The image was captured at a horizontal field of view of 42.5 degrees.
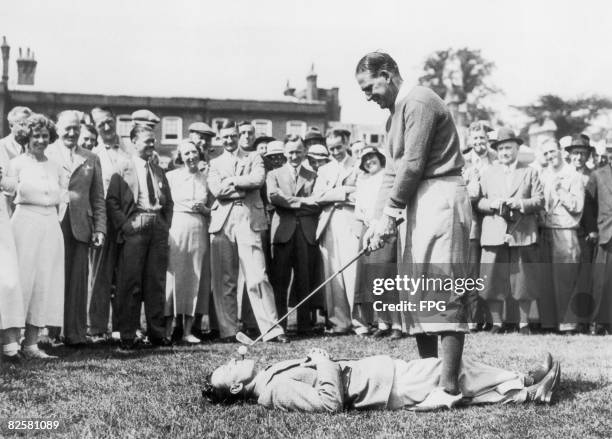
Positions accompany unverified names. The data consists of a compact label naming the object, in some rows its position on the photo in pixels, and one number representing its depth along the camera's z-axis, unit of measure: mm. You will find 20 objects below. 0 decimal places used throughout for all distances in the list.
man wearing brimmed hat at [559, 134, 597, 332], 10828
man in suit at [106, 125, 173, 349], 8680
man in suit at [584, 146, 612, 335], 10664
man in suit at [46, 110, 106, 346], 8750
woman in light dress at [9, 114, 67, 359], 7934
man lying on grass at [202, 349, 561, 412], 5312
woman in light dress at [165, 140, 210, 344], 9523
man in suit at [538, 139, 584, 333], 10781
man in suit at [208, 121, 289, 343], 9570
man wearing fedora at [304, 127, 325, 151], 11929
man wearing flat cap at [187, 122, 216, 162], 10195
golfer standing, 5430
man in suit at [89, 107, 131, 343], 9156
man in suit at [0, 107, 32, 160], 8156
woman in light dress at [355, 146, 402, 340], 9758
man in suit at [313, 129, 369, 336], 10297
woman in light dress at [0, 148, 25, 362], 7359
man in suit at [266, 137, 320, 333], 10352
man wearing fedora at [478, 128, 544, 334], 10477
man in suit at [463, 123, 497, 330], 10734
